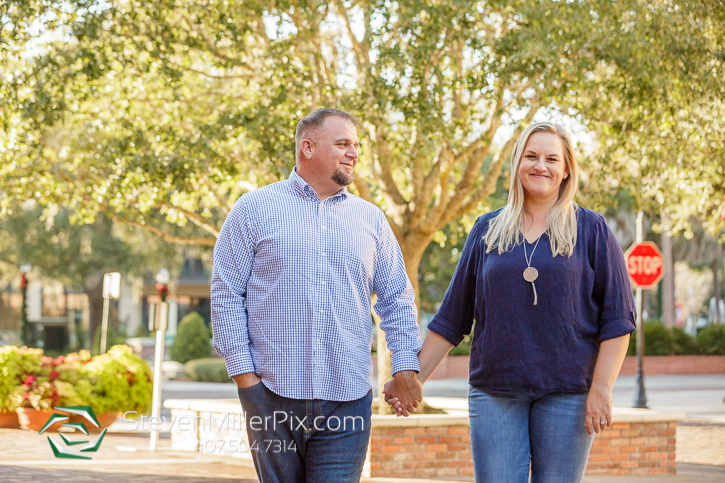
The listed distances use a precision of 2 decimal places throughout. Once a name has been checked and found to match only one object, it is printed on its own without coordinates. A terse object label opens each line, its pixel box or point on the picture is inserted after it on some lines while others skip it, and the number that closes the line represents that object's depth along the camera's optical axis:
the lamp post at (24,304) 28.20
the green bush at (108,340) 33.41
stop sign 17.00
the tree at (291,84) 8.88
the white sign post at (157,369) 10.58
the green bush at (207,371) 26.09
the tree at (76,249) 32.22
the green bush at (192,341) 30.67
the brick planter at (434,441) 8.51
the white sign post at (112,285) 19.59
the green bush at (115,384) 12.94
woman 3.11
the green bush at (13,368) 12.41
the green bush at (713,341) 29.52
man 3.25
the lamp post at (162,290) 15.63
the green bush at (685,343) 29.36
